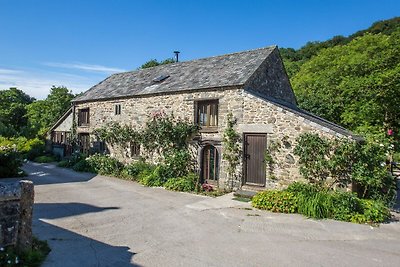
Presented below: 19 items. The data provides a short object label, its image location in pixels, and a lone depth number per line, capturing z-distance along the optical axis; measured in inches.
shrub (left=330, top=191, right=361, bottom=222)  367.6
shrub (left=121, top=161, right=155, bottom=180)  642.3
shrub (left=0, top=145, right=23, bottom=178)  605.2
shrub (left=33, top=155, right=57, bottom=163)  910.4
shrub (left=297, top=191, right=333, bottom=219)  376.2
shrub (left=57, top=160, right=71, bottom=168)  811.0
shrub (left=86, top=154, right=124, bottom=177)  705.6
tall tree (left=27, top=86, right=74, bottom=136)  1384.1
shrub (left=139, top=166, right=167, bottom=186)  581.3
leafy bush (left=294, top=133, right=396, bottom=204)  400.5
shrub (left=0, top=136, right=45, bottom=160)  969.6
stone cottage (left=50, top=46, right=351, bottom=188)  477.7
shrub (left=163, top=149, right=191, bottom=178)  585.3
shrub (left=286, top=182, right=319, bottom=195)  420.5
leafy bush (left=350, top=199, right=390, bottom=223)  361.1
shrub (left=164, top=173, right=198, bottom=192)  537.5
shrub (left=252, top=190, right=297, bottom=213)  402.3
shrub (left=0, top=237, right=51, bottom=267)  199.9
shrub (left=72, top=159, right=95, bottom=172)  746.8
